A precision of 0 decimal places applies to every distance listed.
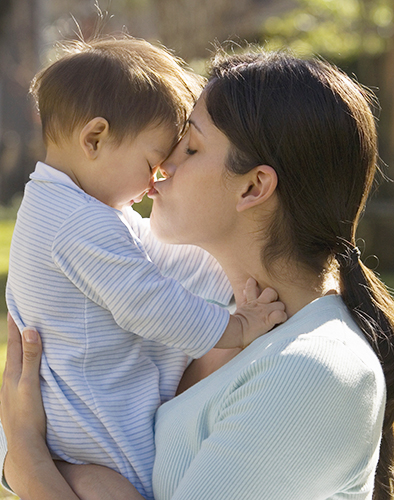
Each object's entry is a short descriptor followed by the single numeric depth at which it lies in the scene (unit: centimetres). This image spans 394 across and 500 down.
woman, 148
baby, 161
